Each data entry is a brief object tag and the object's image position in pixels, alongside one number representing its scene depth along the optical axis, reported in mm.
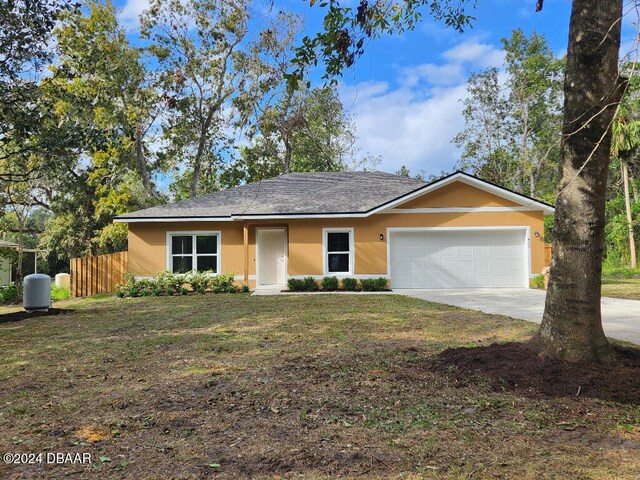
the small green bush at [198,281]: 15516
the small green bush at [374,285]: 15461
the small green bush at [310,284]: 15688
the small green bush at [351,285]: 15617
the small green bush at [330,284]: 15758
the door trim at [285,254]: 16844
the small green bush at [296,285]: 15703
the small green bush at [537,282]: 15092
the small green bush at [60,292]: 18300
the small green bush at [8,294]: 16078
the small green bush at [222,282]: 15508
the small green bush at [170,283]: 15258
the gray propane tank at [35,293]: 10539
